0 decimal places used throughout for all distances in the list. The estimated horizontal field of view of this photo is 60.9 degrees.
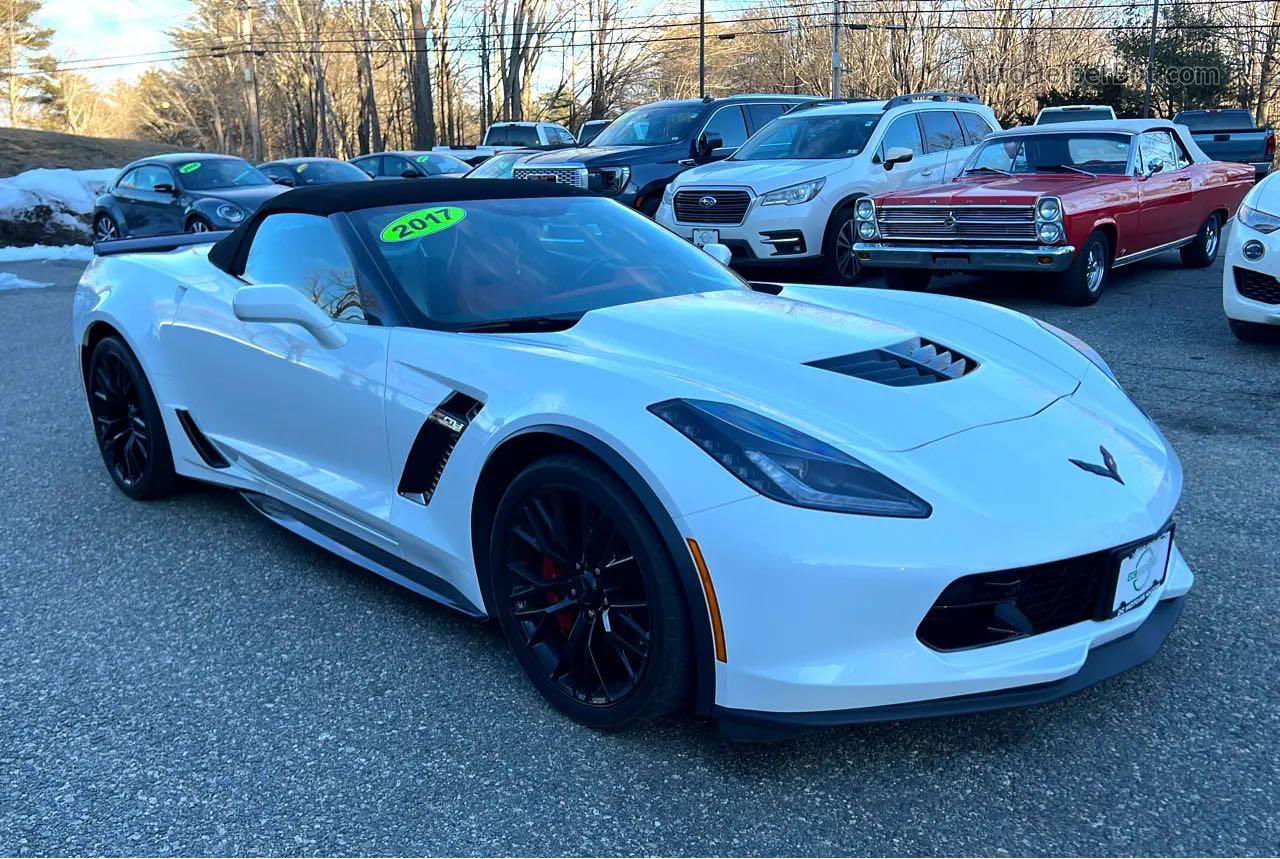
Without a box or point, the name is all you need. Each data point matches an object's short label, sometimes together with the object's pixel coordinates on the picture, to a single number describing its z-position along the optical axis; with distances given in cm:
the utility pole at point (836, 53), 4147
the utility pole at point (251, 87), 4631
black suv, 1212
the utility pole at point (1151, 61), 3822
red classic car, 855
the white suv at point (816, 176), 988
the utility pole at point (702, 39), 4328
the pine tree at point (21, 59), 6375
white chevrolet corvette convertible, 231
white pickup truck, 2623
